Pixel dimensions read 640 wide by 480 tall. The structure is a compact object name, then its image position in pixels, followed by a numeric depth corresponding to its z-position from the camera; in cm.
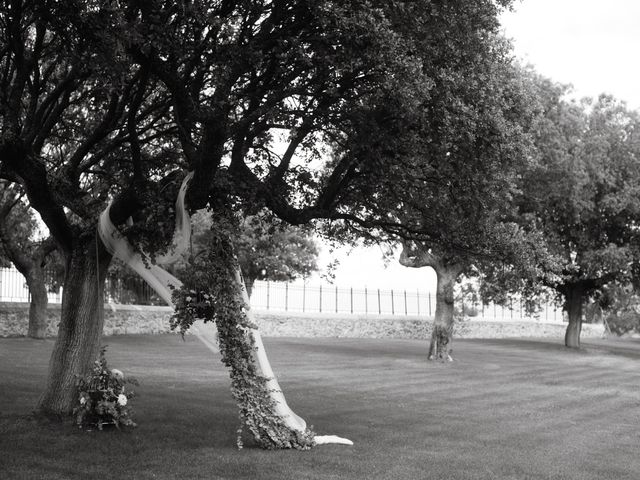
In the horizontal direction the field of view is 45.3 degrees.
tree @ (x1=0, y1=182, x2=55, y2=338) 2736
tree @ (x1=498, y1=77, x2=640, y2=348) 3050
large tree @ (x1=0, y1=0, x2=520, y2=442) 1009
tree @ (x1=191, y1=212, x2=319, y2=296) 4847
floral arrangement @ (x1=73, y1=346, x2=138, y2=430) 1152
